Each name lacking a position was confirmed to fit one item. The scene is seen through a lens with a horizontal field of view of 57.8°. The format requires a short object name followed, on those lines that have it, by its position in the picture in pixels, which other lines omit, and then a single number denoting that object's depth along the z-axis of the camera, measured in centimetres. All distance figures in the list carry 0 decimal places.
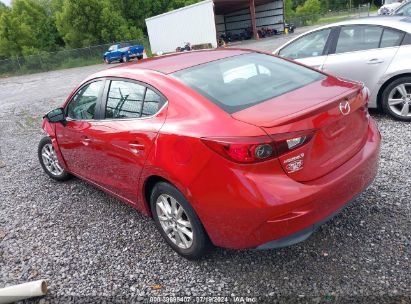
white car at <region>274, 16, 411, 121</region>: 531
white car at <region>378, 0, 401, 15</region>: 2055
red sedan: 239
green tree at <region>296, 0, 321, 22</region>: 6162
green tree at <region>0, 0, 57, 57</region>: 3984
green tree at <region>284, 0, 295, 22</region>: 5964
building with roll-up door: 3106
